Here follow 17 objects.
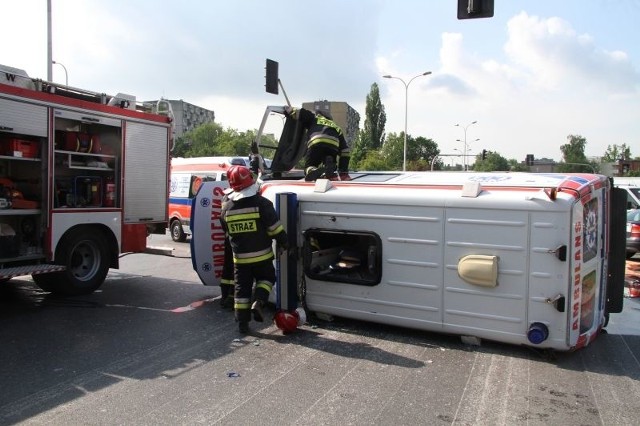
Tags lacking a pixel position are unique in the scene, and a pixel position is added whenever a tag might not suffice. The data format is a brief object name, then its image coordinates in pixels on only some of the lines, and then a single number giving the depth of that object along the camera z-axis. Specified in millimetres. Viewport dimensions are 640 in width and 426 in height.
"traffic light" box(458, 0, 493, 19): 8117
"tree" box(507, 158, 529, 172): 98938
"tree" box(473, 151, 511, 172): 84975
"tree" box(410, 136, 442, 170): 83375
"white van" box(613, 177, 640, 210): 14811
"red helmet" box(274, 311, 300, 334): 5715
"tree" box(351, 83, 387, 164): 72750
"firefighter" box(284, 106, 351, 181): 6605
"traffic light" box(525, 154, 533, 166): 41522
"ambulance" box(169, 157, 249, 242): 14539
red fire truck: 6727
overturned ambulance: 4762
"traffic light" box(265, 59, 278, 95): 9102
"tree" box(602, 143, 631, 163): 93556
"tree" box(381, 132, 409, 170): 56669
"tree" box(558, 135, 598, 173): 100250
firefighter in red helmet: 5773
